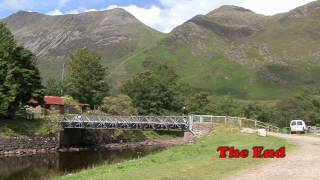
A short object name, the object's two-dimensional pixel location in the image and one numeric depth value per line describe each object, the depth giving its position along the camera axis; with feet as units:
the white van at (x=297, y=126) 212.84
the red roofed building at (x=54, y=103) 327.04
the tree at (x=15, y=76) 237.25
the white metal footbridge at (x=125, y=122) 240.12
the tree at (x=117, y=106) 351.25
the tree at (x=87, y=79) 381.19
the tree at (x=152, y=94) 393.09
